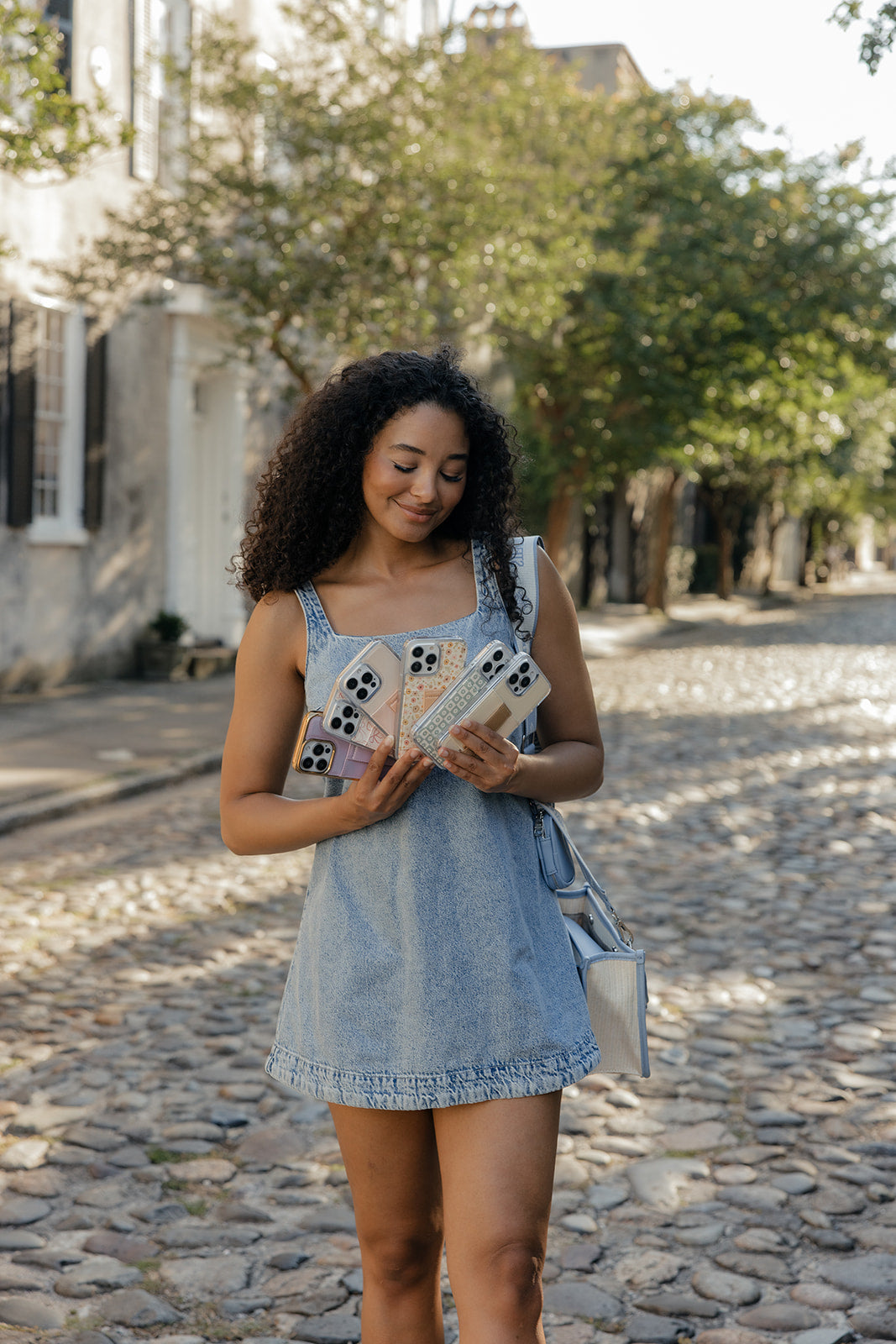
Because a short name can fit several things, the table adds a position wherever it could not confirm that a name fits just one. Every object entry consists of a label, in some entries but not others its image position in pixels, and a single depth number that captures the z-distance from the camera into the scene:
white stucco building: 13.08
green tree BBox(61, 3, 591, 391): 13.04
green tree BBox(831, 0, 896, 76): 5.02
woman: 2.06
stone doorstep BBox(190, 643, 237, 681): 15.90
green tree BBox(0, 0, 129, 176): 7.39
